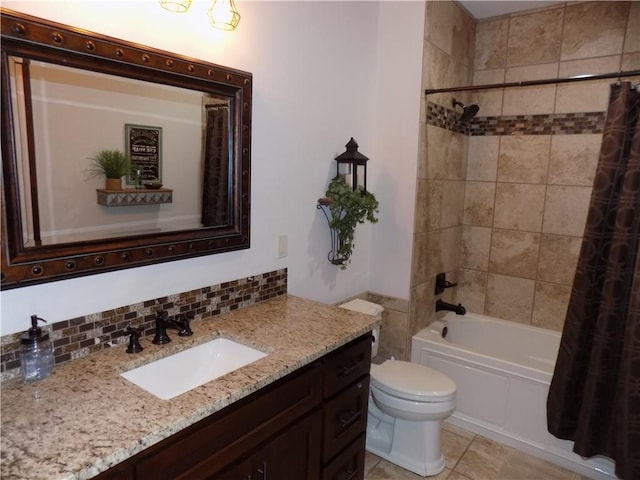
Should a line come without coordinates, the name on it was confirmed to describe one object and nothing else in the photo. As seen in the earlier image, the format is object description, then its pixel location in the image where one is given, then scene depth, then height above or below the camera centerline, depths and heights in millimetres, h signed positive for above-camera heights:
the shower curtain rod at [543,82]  1940 +529
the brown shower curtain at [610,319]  1975 -630
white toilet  2188 -1176
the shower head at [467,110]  2902 +495
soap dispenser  1203 -511
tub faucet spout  3078 -882
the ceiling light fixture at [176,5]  1454 +574
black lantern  2338 +91
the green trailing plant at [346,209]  2312 -154
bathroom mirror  1197 +75
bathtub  2387 -1203
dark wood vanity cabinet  1114 -793
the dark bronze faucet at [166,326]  1520 -539
